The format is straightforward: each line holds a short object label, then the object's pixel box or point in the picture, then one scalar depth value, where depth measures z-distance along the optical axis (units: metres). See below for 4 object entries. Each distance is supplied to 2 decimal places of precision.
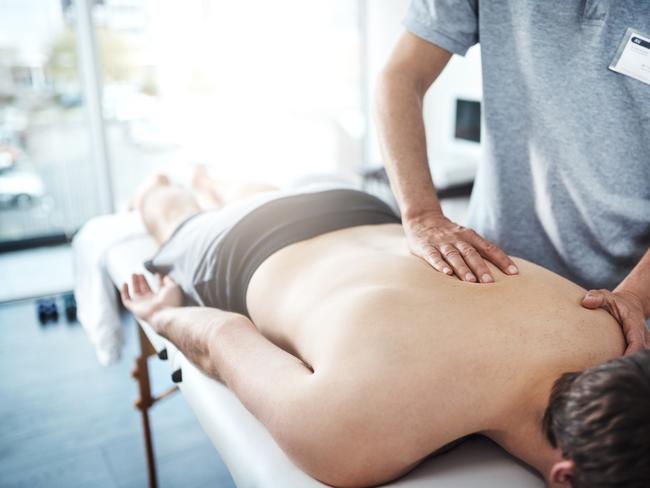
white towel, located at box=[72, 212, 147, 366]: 2.08
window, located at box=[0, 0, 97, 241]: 3.94
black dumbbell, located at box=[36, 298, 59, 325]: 3.45
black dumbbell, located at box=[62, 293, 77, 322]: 3.50
